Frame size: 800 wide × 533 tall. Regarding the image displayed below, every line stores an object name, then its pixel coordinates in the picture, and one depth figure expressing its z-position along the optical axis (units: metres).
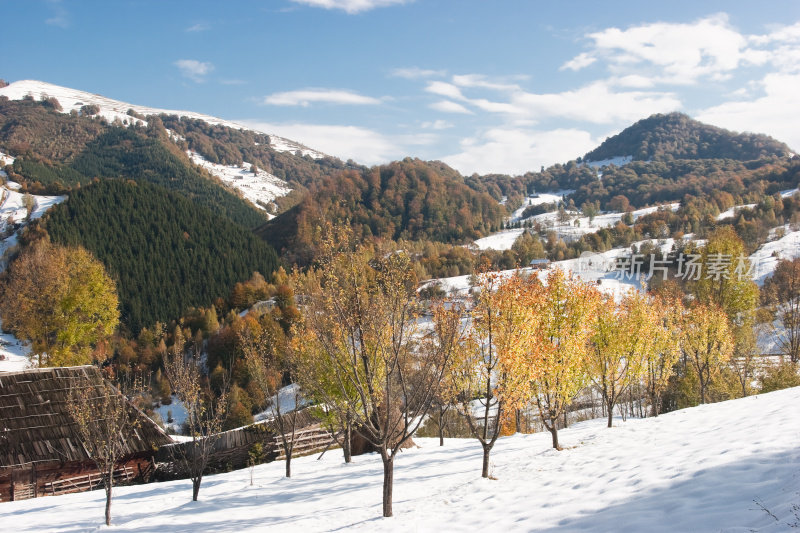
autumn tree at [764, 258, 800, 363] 36.83
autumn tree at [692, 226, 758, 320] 43.78
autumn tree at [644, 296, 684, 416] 22.97
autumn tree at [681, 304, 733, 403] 26.55
